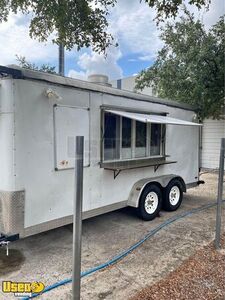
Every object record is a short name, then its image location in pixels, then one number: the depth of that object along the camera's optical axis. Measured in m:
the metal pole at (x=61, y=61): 9.60
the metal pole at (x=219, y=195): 4.07
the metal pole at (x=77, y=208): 2.06
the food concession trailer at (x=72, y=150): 3.34
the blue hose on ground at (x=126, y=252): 3.04
